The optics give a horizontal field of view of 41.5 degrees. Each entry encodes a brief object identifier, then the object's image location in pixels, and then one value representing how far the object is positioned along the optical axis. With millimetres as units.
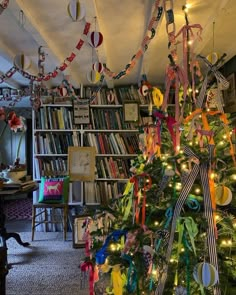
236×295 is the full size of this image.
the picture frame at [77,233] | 3406
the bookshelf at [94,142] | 4211
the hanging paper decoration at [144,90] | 3134
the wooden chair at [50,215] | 3713
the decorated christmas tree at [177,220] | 1354
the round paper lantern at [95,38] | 2072
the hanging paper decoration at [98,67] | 2576
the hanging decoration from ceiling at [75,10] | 1673
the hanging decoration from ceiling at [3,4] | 1408
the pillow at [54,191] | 3775
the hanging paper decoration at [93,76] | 2678
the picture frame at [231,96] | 3336
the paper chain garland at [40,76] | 2533
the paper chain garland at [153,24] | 1808
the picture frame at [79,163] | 4086
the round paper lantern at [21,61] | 2390
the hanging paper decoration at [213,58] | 2421
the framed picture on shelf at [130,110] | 4172
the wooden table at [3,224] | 2957
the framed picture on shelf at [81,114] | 4211
